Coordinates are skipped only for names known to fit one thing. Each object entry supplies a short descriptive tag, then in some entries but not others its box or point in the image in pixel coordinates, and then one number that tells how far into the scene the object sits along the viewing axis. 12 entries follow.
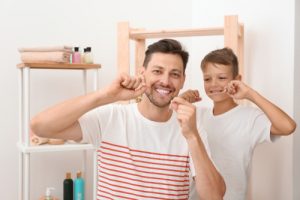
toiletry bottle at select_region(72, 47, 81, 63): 1.91
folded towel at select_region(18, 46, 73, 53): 1.81
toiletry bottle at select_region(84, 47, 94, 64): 1.96
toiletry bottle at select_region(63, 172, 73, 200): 2.00
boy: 1.58
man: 1.25
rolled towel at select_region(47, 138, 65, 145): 1.87
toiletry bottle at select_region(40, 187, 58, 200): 1.91
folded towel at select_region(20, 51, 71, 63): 1.80
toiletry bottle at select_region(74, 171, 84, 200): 1.98
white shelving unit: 1.78
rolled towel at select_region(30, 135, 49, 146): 1.84
